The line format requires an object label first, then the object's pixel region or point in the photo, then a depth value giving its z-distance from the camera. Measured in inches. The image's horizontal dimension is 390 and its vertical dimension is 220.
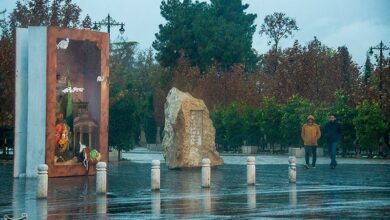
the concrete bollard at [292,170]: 1058.1
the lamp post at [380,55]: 2387.7
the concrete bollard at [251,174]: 1034.1
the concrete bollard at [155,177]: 948.0
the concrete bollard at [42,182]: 858.8
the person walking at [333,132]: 1476.4
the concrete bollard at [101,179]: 906.1
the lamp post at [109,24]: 2332.4
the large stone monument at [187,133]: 1489.9
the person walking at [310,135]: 1462.8
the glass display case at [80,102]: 1218.0
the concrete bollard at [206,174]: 993.5
